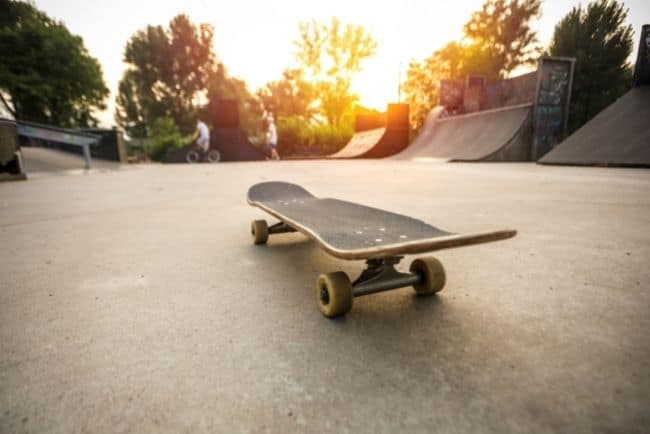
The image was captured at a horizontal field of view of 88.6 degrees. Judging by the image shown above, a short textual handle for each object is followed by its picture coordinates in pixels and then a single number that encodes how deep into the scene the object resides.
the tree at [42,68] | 19.94
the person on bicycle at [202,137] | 13.95
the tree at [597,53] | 18.23
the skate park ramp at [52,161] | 10.19
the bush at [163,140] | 24.19
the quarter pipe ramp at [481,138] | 10.99
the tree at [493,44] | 30.56
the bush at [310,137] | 21.19
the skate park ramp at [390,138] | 16.80
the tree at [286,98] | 45.69
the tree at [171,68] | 37.38
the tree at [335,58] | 31.55
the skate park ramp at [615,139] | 7.51
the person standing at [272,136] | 15.41
